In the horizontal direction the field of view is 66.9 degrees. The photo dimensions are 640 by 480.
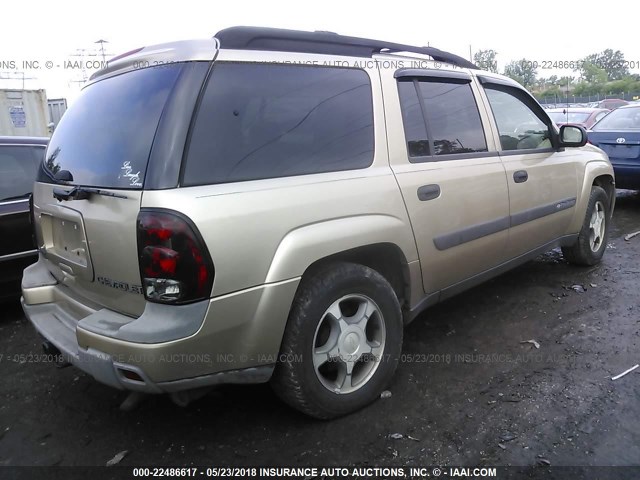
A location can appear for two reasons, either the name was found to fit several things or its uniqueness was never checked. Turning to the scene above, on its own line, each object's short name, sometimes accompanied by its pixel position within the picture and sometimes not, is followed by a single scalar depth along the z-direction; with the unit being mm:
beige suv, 1956
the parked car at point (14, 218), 3793
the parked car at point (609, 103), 23364
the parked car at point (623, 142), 7020
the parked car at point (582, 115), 10862
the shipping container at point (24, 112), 14398
